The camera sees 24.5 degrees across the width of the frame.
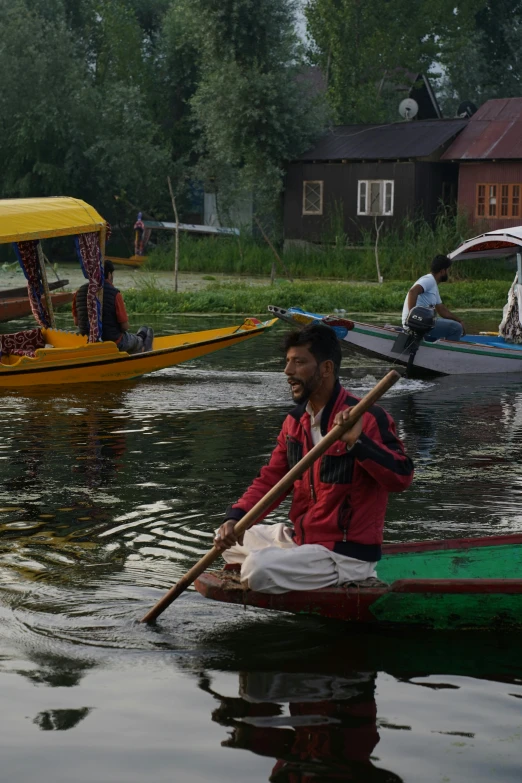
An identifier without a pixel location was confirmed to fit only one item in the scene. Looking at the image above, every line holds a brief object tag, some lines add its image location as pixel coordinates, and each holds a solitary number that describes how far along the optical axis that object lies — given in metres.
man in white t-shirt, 14.16
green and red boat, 5.32
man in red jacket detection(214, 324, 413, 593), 5.19
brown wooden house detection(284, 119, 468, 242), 34.84
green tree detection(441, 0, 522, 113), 48.97
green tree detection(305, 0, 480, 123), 44.41
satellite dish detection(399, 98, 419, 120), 39.66
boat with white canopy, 14.67
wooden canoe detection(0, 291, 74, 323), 21.11
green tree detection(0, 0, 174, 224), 38.28
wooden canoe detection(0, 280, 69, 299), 24.02
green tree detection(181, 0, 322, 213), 35.53
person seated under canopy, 13.80
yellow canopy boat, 13.31
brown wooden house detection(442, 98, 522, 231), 33.78
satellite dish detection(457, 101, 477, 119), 39.28
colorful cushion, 14.11
